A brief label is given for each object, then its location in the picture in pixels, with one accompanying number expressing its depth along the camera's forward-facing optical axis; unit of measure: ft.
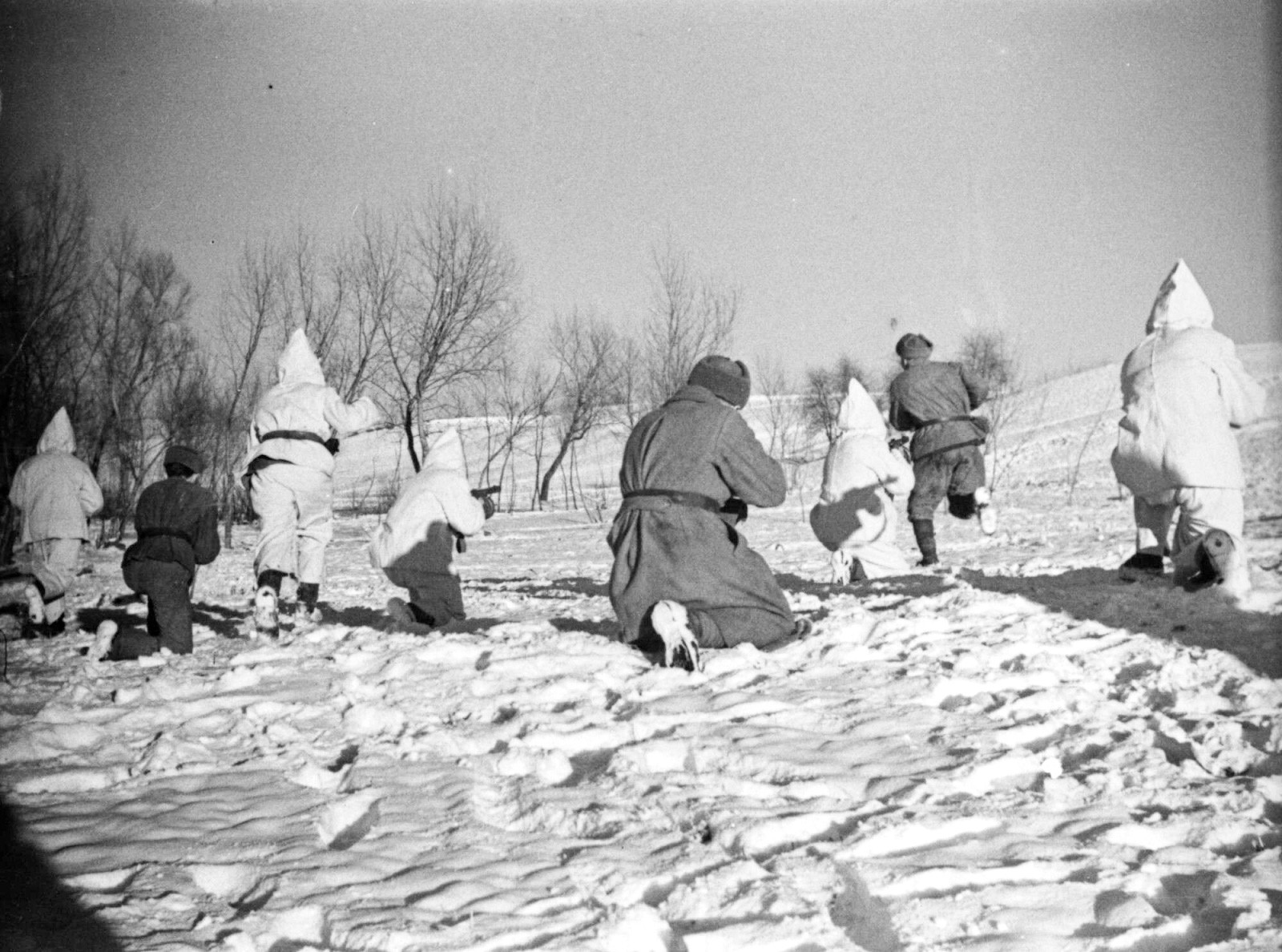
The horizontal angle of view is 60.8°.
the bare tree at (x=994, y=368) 91.35
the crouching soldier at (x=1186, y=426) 18.52
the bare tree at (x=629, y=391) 101.89
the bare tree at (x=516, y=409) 120.07
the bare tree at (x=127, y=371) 70.38
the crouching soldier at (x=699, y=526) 15.64
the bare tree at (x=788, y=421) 132.05
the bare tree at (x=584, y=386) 121.19
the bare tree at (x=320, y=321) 72.33
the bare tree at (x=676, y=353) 88.69
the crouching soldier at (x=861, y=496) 26.14
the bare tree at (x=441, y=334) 73.67
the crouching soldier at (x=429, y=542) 21.98
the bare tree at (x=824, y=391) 141.79
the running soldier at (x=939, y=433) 27.07
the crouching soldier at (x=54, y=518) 25.07
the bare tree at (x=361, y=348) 73.26
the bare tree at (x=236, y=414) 72.08
